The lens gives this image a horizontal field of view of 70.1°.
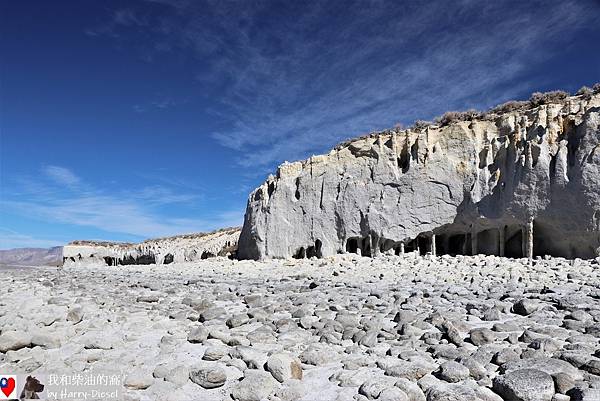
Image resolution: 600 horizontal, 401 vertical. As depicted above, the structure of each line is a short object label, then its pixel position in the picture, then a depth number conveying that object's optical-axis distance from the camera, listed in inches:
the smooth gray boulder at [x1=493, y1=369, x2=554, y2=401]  161.3
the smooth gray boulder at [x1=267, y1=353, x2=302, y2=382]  195.8
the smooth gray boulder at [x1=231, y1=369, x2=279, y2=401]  178.1
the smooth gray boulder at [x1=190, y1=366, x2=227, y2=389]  188.9
